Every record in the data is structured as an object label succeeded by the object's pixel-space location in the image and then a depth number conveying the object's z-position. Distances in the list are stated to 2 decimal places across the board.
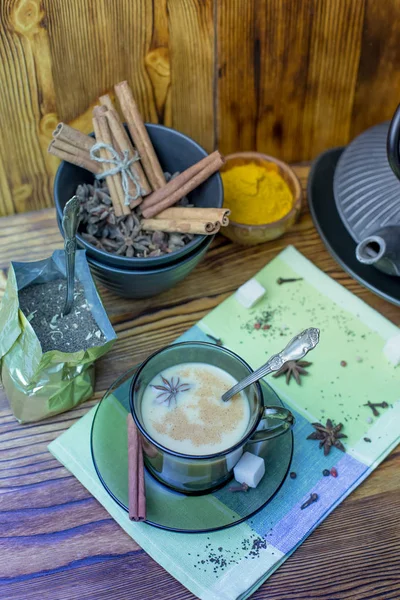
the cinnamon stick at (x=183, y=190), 1.12
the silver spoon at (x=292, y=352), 0.87
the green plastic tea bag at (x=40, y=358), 0.94
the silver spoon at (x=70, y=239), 0.95
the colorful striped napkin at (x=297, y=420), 0.92
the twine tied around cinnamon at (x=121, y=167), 1.11
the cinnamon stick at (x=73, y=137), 1.07
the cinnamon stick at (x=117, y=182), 1.12
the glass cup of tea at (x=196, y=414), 0.90
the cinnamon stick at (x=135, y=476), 0.91
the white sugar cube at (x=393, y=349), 1.10
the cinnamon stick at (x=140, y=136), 1.13
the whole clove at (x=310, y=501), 0.97
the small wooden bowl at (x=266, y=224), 1.19
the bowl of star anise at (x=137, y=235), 1.05
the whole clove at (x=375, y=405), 1.07
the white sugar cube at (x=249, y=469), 0.94
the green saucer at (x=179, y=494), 0.93
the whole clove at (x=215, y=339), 1.13
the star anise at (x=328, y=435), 1.02
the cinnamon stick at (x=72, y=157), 1.08
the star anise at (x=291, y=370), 1.09
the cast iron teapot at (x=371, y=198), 1.09
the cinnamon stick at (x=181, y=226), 1.07
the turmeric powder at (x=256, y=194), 1.23
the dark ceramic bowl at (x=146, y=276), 1.05
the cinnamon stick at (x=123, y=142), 1.12
